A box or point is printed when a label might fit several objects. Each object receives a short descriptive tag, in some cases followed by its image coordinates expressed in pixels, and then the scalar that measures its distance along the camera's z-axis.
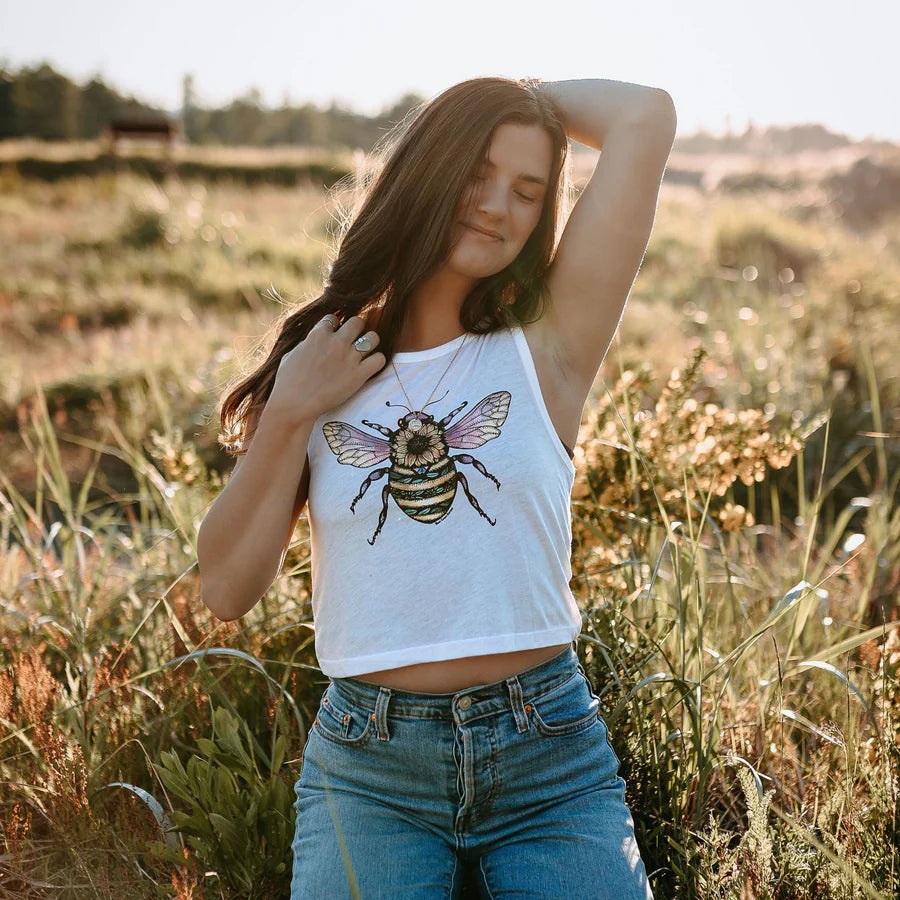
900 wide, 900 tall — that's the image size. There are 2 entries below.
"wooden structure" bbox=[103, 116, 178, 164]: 29.02
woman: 1.68
